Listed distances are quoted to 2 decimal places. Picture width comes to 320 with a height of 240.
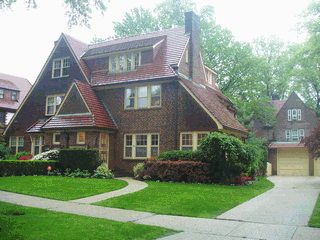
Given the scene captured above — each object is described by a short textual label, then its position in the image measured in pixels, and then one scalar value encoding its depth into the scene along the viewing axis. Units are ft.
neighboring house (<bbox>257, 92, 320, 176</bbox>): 114.42
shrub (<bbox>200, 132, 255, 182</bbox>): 50.96
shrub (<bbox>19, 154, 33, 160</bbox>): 71.60
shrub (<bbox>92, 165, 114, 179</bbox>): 57.52
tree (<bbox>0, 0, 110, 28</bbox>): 39.73
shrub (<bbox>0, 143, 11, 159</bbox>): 82.38
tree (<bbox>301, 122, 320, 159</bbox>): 57.13
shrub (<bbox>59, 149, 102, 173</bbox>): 58.65
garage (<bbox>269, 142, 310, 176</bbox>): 111.55
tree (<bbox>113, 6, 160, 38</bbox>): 134.51
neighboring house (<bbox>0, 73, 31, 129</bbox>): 118.83
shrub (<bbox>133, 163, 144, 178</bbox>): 60.78
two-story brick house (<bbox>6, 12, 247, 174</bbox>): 64.39
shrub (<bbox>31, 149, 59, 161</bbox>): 62.65
